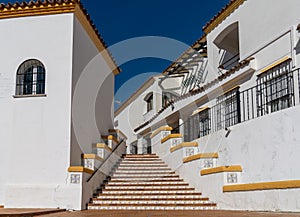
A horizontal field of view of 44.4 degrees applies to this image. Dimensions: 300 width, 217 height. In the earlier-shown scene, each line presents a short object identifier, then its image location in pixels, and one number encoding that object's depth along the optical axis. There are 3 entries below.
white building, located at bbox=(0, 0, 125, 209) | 9.52
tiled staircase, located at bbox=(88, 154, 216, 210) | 9.79
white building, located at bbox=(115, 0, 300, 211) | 7.85
